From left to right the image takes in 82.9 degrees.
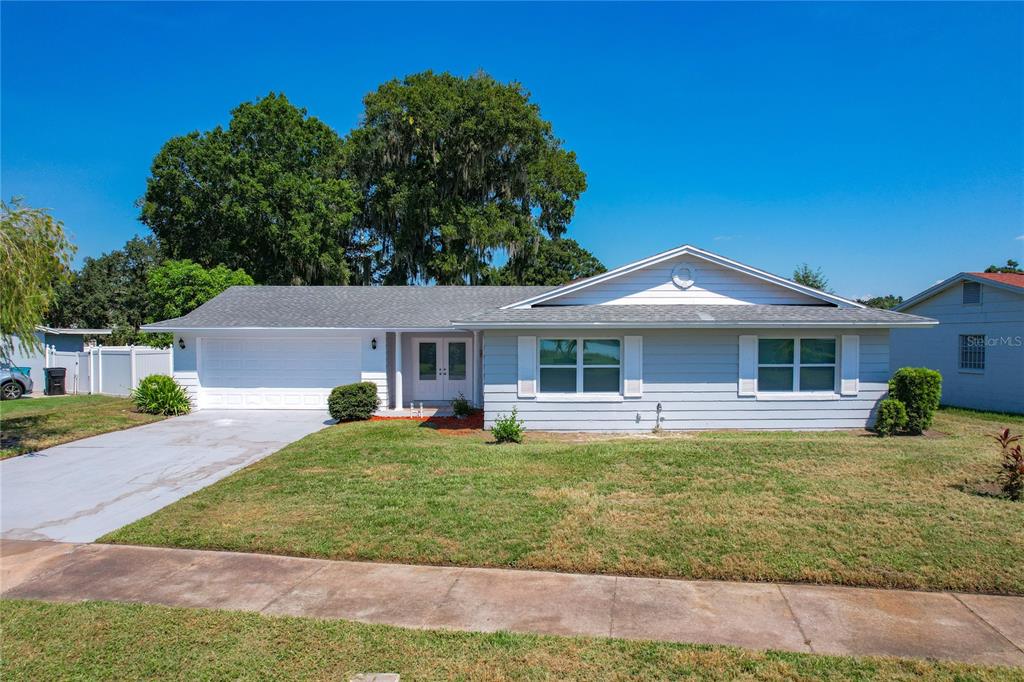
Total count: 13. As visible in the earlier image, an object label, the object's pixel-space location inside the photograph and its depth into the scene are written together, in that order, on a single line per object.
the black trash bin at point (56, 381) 22.58
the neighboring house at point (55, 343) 24.67
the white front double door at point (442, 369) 18.03
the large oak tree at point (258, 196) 29.33
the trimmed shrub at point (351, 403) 15.12
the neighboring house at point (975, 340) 16.52
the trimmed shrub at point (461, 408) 15.62
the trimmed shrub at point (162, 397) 16.52
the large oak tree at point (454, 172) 31.22
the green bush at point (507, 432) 11.94
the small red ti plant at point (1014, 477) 7.70
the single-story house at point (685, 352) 12.98
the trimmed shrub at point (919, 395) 12.63
